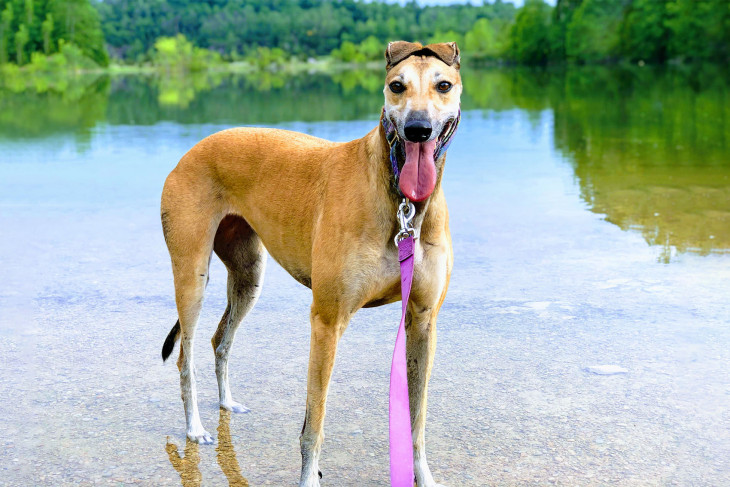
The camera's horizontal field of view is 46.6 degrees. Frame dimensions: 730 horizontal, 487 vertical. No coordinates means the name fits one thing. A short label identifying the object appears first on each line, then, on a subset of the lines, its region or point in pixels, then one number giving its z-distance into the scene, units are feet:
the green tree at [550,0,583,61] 376.64
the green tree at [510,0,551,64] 384.06
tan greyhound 11.27
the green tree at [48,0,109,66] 364.38
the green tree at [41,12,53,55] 344.49
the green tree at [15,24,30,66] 315.99
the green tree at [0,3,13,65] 316.23
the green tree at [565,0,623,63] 321.73
